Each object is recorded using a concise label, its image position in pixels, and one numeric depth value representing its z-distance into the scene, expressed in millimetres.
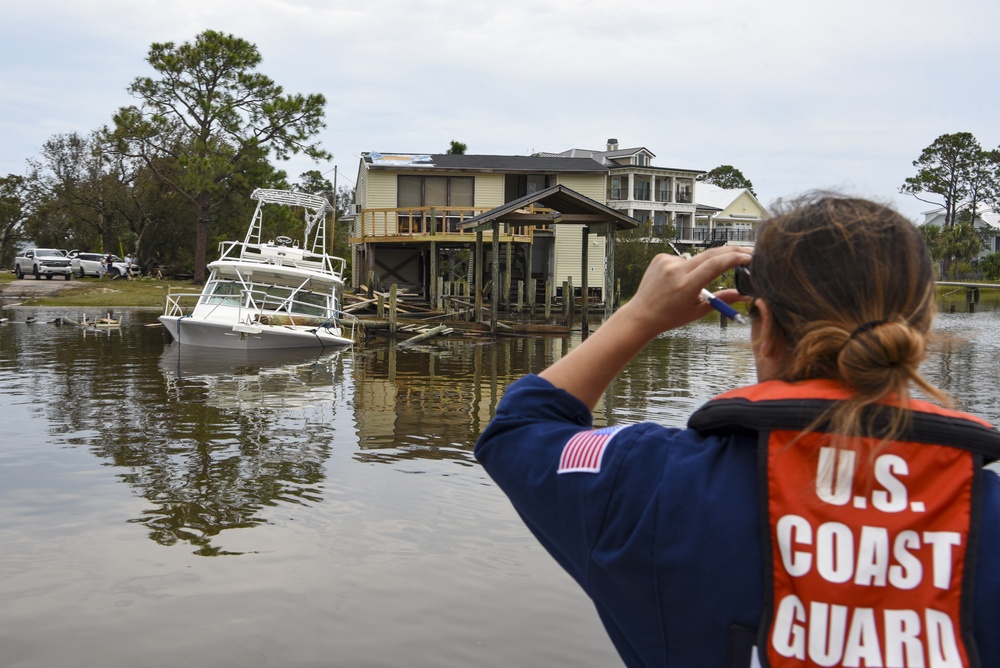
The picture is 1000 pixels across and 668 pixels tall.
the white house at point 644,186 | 71875
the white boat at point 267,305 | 21797
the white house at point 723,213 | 76375
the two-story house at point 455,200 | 44656
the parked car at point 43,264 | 51688
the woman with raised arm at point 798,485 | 1476
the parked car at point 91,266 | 53000
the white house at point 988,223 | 91750
